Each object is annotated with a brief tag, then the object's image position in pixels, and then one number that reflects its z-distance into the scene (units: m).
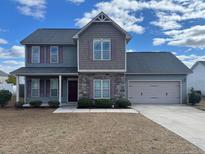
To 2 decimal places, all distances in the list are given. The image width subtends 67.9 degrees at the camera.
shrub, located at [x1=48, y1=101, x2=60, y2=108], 12.42
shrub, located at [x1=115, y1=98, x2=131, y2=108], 12.21
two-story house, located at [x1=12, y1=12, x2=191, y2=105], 12.57
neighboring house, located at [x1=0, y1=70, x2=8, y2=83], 41.19
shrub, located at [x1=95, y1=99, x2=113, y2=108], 12.12
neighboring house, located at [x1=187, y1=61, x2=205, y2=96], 22.52
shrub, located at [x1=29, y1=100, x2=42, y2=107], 12.44
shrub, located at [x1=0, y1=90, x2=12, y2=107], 12.43
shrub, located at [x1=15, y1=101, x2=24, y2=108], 12.21
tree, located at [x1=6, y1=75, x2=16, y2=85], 31.49
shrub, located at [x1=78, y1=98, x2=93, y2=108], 12.04
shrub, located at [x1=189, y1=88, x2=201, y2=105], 13.74
